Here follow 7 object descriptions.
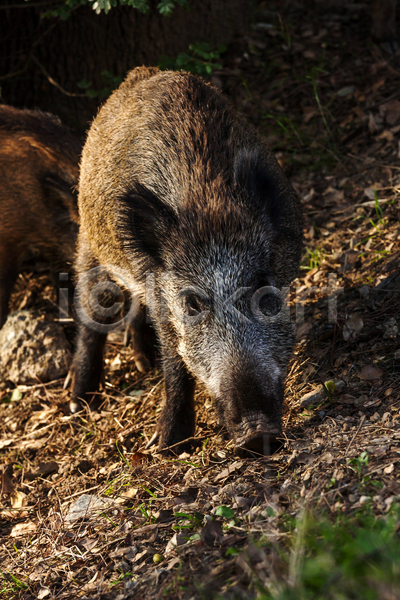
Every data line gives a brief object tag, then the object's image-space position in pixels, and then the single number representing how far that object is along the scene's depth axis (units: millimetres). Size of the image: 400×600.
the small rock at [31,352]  10047
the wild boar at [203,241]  6246
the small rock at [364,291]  8061
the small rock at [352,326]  7414
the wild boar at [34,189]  9977
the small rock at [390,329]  7063
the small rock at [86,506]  6230
